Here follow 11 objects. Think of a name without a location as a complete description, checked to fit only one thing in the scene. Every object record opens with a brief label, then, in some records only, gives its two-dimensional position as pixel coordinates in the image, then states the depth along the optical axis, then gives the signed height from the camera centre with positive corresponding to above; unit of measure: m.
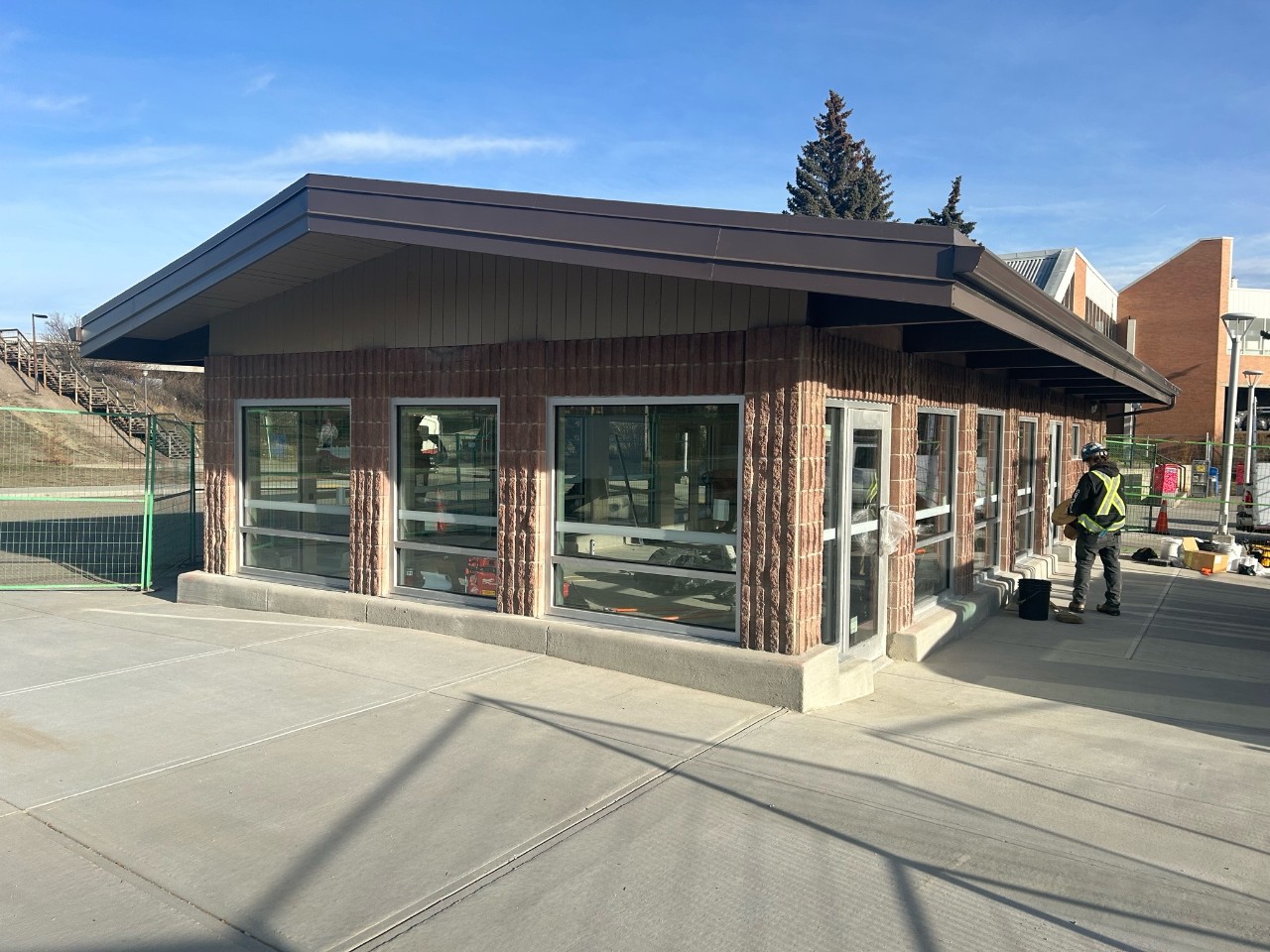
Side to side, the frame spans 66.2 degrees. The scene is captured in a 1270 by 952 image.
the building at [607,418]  6.26 +0.13
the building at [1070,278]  30.56 +5.52
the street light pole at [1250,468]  18.84 -0.48
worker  10.20 -0.84
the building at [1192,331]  46.69 +5.44
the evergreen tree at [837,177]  53.69 +14.63
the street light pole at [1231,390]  17.77 +1.06
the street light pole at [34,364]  34.28 +2.24
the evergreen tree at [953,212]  53.25 +12.45
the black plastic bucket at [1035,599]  9.95 -1.63
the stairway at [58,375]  34.34 +1.89
